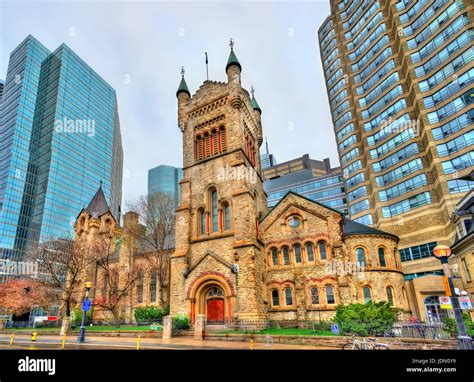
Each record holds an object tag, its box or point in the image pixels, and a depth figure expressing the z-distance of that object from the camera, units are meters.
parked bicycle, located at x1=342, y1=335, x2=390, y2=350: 10.26
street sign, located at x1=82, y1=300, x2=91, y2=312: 18.28
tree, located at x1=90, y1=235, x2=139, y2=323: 33.03
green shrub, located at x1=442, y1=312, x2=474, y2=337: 13.26
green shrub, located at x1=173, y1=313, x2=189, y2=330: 23.15
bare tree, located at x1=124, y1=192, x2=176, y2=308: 33.09
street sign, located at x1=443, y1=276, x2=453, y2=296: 8.43
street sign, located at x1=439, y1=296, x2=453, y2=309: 9.14
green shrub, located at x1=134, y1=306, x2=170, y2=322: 29.88
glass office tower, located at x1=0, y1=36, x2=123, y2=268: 105.25
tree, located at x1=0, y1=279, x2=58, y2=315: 39.36
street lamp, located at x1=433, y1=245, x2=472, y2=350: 7.67
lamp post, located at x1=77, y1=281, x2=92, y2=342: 18.77
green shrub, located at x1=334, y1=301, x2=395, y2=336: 16.44
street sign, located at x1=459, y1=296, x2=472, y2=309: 8.61
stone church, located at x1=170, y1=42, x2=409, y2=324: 24.28
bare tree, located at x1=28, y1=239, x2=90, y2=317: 33.06
